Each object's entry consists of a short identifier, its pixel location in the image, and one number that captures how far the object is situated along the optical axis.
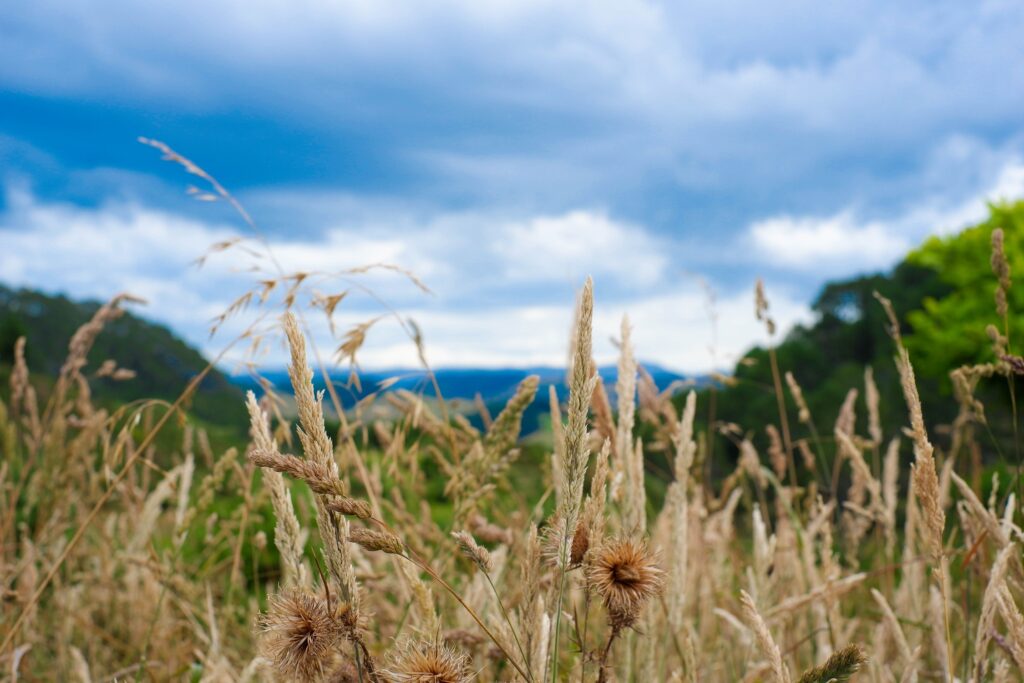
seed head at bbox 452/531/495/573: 0.42
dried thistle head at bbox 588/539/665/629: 0.42
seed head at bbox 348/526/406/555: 0.40
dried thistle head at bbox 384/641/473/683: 0.40
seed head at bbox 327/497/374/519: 0.39
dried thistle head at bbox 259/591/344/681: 0.42
